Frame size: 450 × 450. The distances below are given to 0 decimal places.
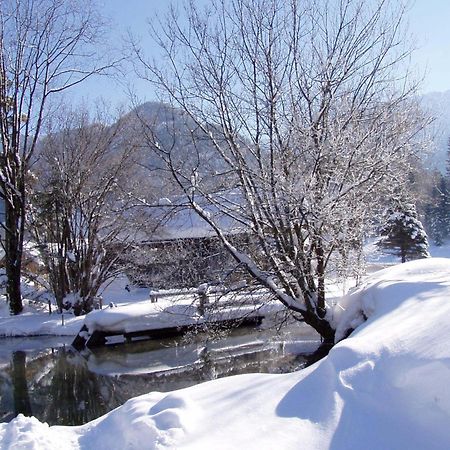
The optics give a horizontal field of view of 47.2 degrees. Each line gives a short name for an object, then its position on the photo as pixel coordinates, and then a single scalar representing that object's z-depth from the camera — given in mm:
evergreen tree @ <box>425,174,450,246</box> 45653
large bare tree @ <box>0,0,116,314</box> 17547
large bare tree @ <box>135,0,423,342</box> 9367
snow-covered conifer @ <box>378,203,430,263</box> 28250
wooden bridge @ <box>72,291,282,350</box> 13359
